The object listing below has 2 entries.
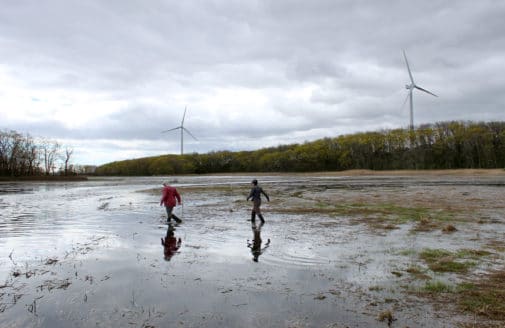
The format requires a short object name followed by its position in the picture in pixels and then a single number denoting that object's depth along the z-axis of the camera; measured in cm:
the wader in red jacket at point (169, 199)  1925
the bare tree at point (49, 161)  13338
